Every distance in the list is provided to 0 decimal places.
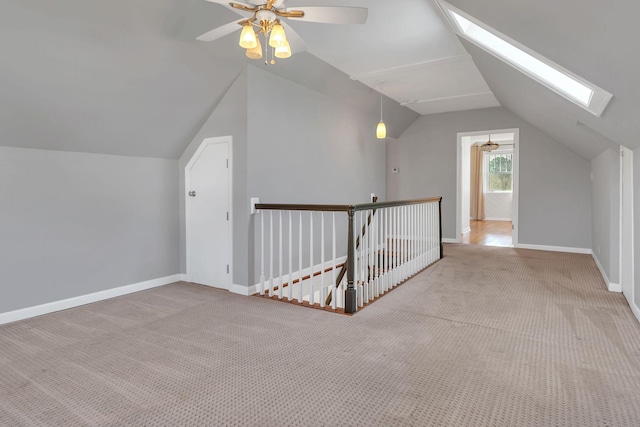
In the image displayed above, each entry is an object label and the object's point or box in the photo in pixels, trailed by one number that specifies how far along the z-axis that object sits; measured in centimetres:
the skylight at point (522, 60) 264
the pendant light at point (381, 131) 545
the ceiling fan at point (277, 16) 220
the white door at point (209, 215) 407
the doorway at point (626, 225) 335
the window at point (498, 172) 1172
